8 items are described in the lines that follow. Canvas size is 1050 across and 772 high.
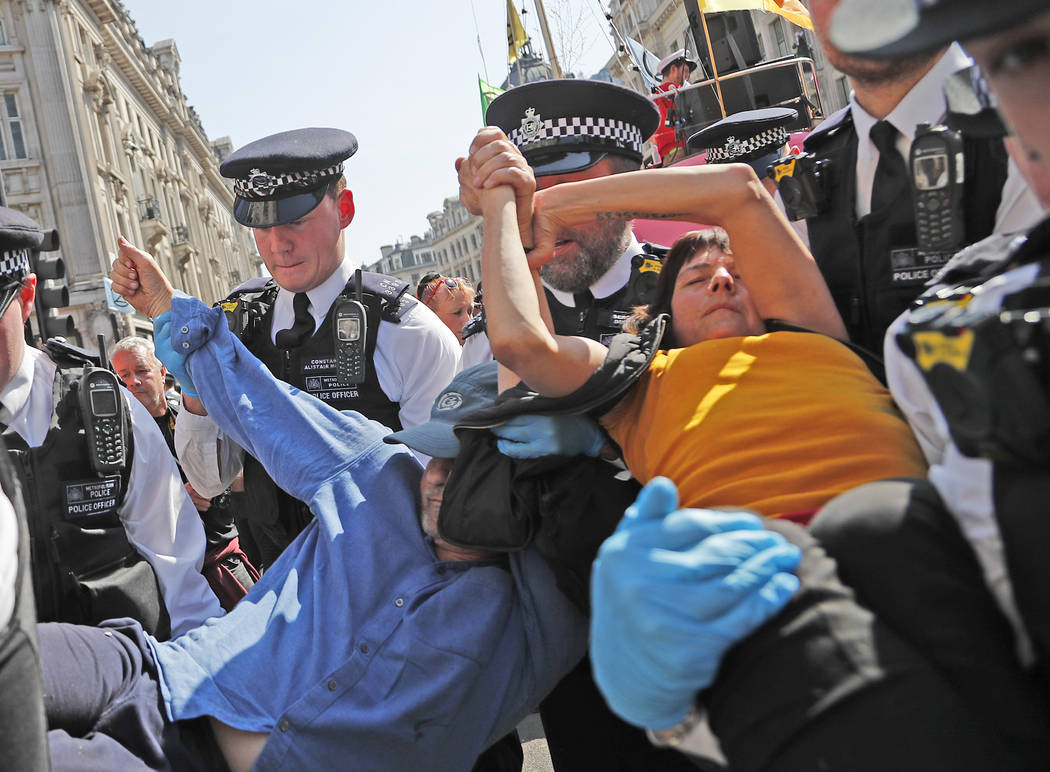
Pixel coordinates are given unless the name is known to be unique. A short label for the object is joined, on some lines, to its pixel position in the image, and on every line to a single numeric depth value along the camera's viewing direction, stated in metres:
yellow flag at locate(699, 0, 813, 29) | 8.49
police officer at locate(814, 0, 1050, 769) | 1.10
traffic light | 3.16
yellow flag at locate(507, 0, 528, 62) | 16.80
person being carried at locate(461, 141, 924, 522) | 1.70
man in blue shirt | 2.02
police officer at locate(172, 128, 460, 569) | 3.42
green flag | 11.96
